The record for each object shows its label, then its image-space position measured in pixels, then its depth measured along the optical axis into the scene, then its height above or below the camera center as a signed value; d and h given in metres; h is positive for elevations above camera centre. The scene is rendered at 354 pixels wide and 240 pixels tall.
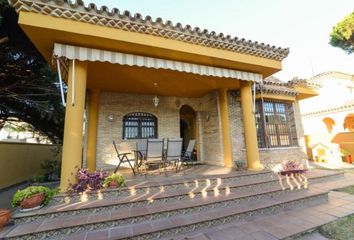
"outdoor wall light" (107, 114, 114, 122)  8.93 +1.44
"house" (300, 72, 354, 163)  15.85 +2.87
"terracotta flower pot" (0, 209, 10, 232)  3.66 -1.31
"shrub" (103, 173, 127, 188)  4.93 -0.87
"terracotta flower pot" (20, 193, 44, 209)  3.95 -1.10
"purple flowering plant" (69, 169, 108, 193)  4.53 -0.83
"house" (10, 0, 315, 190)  4.67 +2.59
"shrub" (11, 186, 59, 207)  4.04 -0.96
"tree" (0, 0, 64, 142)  7.07 +3.29
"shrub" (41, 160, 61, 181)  8.67 -1.00
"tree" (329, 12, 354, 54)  12.29 +7.27
